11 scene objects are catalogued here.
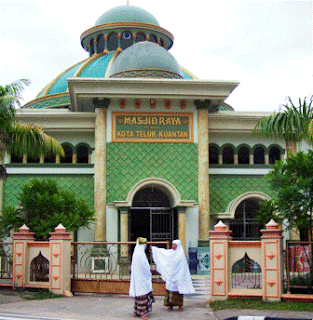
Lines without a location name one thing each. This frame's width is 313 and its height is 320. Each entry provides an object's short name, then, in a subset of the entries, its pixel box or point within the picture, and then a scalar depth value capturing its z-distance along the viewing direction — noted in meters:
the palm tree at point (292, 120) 13.77
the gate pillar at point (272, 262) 11.47
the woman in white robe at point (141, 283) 10.29
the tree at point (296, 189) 12.23
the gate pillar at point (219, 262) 11.93
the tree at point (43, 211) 15.76
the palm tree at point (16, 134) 13.06
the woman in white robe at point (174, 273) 10.88
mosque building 19.25
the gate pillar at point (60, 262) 13.01
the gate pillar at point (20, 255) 13.74
